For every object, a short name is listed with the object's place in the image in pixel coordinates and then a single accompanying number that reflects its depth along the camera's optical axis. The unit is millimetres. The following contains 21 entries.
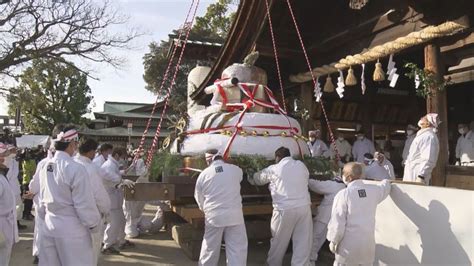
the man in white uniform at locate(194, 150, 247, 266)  4941
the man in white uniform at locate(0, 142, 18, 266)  4258
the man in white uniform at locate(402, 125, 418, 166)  8805
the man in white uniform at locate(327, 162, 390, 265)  4074
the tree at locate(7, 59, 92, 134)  32819
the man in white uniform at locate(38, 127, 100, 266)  3604
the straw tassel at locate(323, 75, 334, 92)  8445
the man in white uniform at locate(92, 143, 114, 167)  6548
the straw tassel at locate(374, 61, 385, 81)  6941
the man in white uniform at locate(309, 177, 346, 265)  5684
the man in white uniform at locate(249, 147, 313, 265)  5160
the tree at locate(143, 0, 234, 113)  22000
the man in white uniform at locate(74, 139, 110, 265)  4113
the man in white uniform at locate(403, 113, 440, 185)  5918
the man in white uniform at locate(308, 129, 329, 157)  9445
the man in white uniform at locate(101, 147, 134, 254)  6184
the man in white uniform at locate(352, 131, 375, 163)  10328
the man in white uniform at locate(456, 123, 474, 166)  8719
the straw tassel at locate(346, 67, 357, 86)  7570
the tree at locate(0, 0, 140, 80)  20281
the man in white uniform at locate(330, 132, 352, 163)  11039
